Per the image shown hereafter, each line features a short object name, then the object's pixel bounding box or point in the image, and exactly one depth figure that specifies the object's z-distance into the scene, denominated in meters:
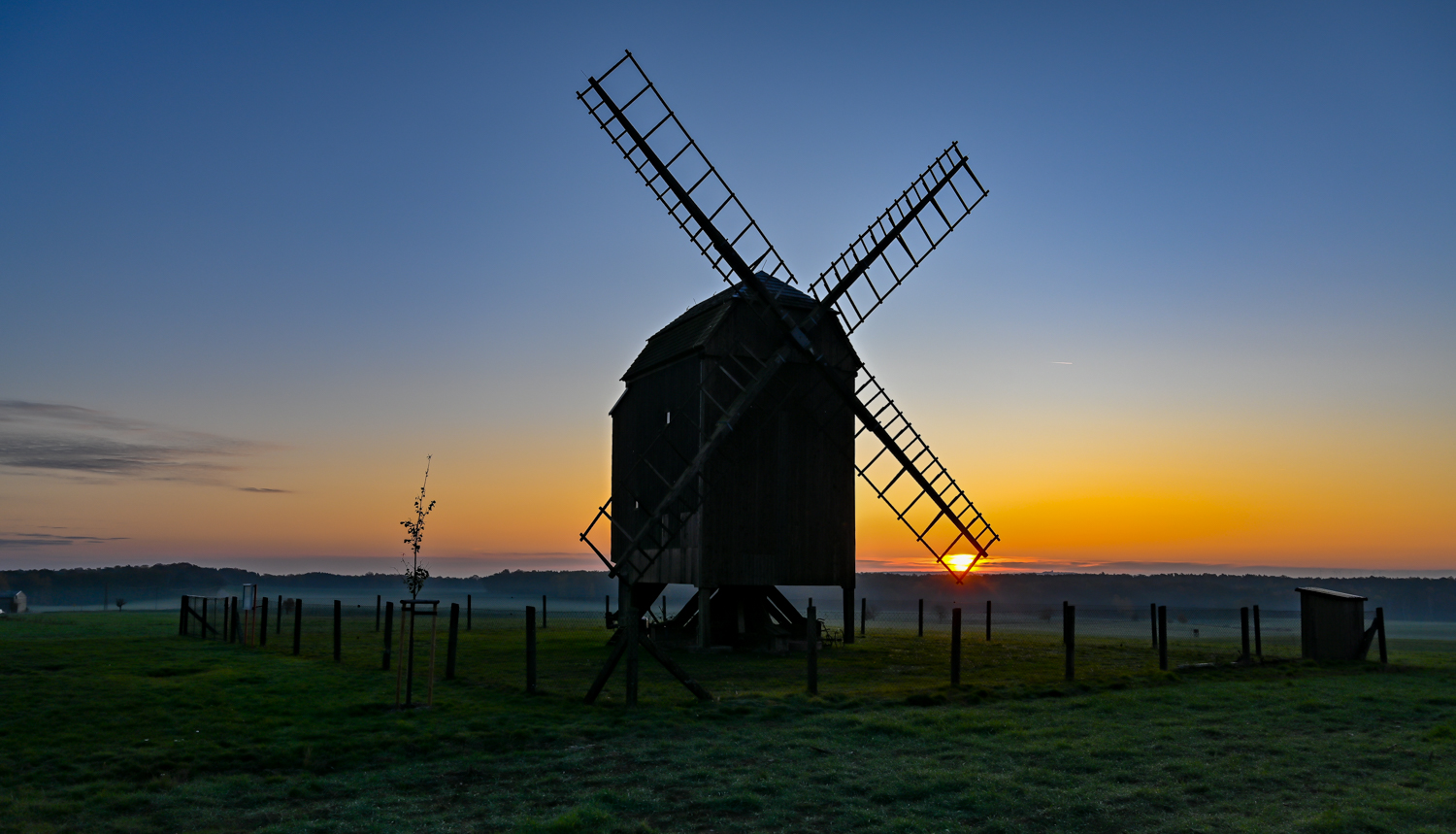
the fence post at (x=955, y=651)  21.66
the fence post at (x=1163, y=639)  25.52
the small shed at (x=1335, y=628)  29.41
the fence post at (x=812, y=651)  19.77
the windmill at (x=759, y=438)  31.52
